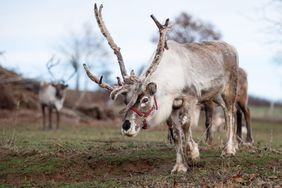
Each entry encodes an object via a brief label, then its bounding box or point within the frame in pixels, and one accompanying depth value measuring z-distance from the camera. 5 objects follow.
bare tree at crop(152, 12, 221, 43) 36.75
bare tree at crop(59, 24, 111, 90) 47.82
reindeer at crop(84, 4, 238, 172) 8.26
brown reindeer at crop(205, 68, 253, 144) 13.20
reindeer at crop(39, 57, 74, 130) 23.16
